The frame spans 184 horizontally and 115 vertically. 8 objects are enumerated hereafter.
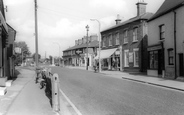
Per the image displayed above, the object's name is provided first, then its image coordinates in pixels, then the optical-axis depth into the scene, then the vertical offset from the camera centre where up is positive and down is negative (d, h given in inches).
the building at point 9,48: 725.9 +41.8
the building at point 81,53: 2255.2 +77.1
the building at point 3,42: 500.9 +50.5
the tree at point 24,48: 3620.6 +206.5
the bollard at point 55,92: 290.0 -44.0
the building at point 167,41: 715.1 +67.8
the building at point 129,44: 1103.6 +85.3
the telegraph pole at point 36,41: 784.9 +69.1
